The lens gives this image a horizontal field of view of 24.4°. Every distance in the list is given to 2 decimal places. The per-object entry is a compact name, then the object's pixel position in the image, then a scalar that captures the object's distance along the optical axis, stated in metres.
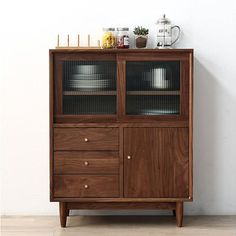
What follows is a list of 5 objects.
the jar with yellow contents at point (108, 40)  3.70
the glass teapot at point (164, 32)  3.79
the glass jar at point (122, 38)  3.71
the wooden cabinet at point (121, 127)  3.50
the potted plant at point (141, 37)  3.74
